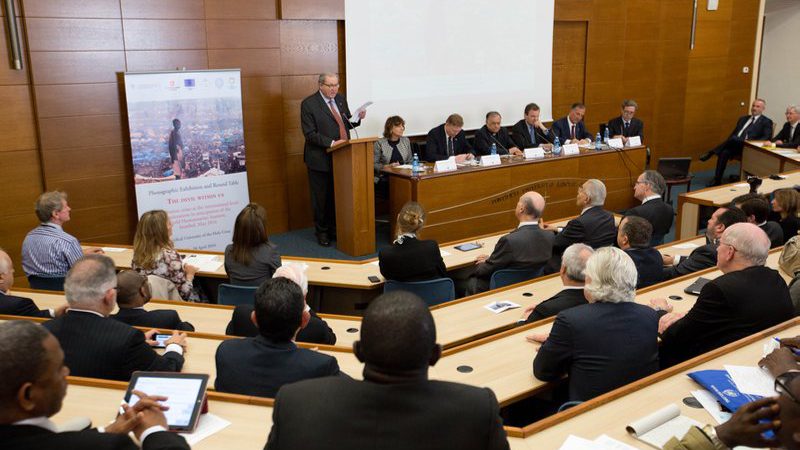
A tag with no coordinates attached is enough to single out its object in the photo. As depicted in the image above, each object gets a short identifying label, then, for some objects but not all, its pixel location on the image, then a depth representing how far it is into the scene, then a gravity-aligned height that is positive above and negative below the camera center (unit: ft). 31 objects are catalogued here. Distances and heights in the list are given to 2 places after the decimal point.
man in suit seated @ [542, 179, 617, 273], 17.78 -3.92
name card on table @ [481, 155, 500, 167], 25.77 -3.23
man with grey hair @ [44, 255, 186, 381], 9.18 -3.37
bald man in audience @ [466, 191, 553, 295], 15.97 -4.01
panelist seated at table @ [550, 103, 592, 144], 30.86 -2.55
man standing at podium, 24.72 -2.17
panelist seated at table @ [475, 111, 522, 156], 28.76 -2.68
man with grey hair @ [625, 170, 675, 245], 19.62 -3.73
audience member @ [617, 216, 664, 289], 14.51 -3.72
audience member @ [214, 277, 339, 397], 8.50 -3.45
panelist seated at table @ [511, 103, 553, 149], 30.26 -2.54
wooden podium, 22.85 -4.03
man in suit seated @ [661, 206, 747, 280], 15.67 -4.03
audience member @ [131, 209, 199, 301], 14.47 -3.61
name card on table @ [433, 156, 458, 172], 24.71 -3.27
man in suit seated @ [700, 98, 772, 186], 34.81 -3.10
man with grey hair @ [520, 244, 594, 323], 11.59 -3.49
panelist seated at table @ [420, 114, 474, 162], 27.61 -2.71
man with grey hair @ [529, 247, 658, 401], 9.70 -3.72
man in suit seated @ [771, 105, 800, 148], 32.24 -2.98
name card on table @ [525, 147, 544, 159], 27.30 -3.14
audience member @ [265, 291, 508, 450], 5.23 -2.51
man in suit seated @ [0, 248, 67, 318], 12.26 -3.95
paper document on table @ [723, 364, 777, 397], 9.14 -4.13
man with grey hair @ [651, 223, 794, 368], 11.00 -3.72
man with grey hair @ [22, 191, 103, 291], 15.39 -3.80
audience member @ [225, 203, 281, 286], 14.33 -3.68
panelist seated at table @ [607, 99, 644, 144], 32.76 -2.56
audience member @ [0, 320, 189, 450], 5.24 -2.45
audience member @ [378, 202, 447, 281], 14.98 -3.88
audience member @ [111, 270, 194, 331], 11.11 -3.73
